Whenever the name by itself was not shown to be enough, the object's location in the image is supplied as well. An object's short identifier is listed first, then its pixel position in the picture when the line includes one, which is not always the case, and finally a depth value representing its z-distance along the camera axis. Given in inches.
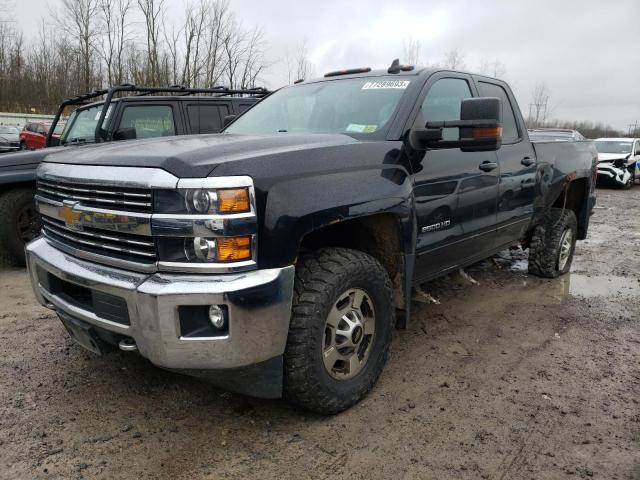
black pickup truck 82.7
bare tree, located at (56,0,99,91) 992.9
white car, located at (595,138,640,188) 675.4
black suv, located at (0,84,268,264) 218.1
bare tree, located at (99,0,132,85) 951.7
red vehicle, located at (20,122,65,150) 829.8
